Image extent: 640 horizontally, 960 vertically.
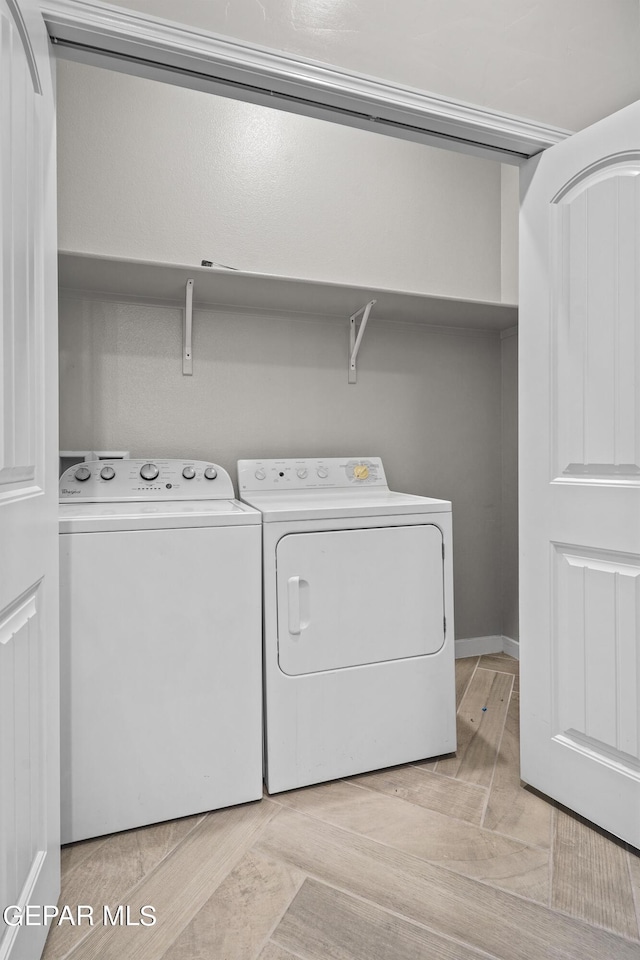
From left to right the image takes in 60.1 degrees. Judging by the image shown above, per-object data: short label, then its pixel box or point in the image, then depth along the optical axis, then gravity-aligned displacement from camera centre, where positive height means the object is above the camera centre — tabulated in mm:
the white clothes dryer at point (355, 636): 1603 -476
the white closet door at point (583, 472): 1312 +19
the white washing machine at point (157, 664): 1400 -486
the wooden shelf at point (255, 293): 1853 +712
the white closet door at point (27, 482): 848 -1
